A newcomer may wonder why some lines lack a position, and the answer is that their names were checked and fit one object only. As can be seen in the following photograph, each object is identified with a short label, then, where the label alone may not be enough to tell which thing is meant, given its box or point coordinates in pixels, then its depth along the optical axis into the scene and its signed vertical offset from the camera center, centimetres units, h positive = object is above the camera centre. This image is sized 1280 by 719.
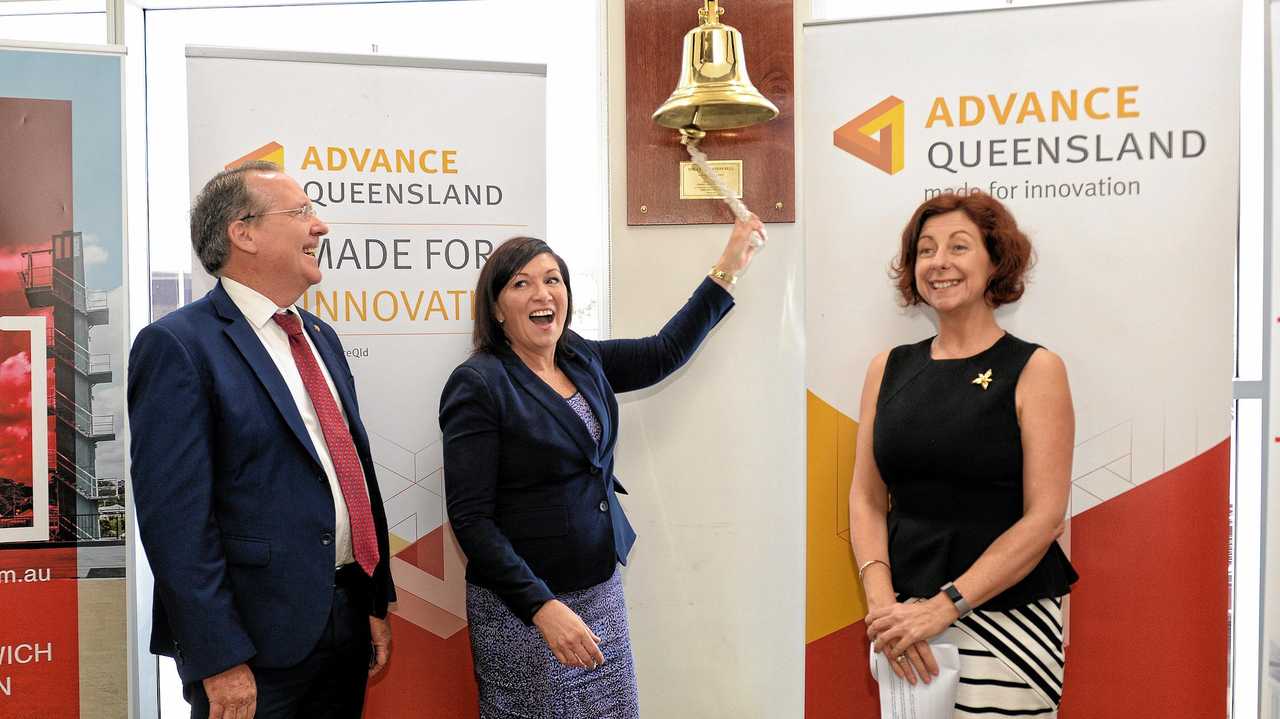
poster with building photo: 238 -14
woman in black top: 195 -35
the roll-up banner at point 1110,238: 223 +22
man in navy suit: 166 -29
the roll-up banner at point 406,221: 243 +29
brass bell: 225 +63
